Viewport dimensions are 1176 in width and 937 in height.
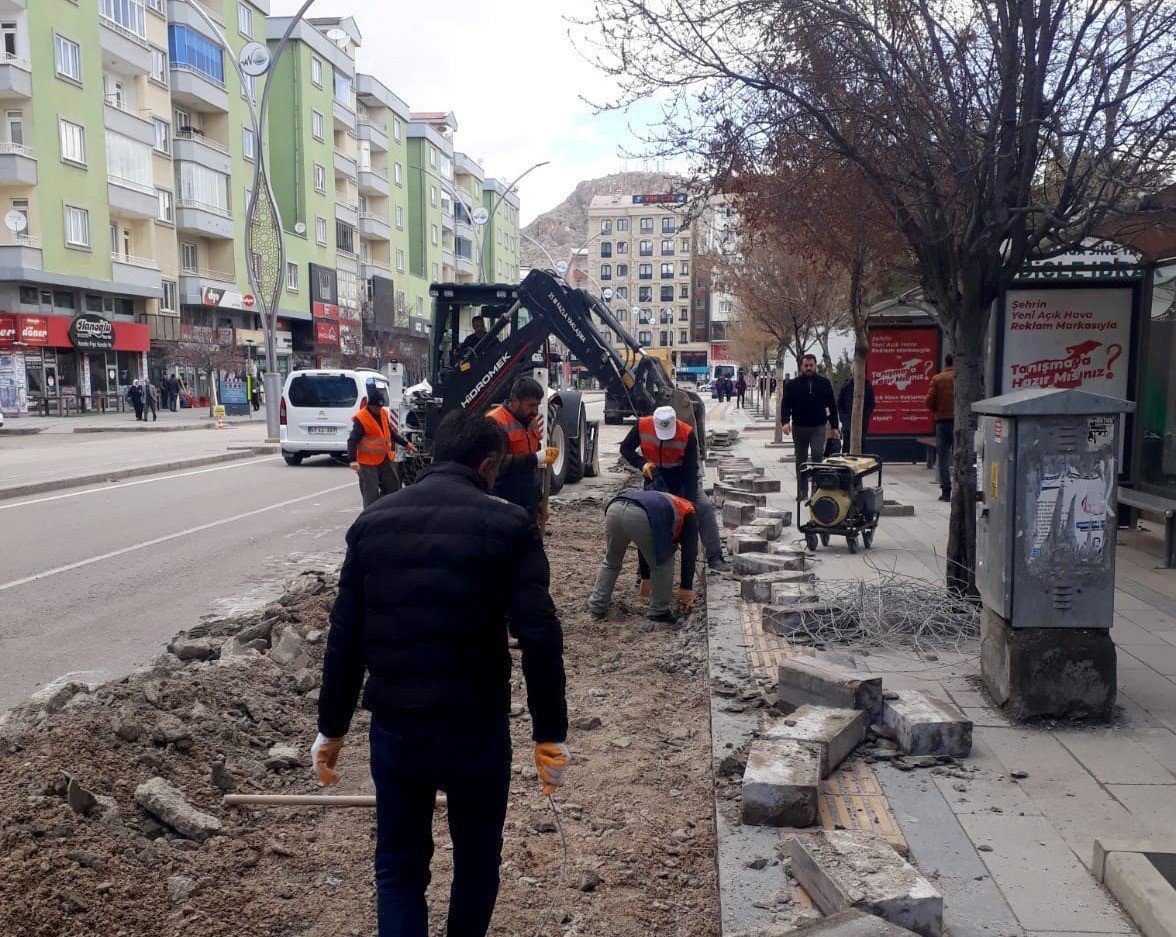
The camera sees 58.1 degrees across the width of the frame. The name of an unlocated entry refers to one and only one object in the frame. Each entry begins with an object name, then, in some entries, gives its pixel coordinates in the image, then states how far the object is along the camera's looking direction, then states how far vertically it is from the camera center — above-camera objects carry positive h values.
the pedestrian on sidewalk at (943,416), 12.56 -0.59
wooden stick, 4.12 -1.72
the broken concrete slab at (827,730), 4.38 -1.55
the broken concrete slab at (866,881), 3.12 -1.57
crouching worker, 7.38 -1.23
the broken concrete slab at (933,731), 4.58 -1.58
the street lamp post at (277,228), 25.27 +3.31
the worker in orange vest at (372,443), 11.48 -0.85
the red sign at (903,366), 16.28 +0.01
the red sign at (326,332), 57.47 +1.80
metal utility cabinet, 4.91 -0.67
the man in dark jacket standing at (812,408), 12.47 -0.49
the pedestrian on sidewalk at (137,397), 37.06 -1.13
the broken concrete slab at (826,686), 4.89 -1.50
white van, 20.33 -0.80
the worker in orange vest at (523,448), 8.24 -0.69
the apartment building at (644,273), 140.25 +12.55
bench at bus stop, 8.88 -1.21
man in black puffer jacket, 2.84 -0.82
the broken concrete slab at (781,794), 3.90 -1.58
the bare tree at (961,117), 6.36 +1.61
